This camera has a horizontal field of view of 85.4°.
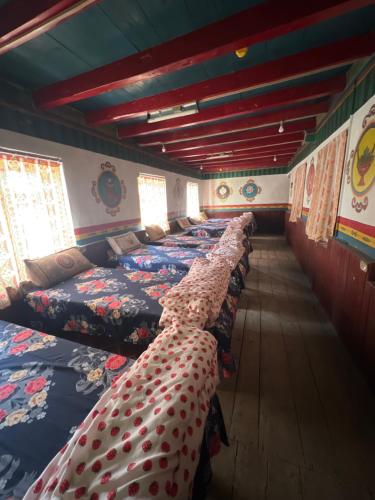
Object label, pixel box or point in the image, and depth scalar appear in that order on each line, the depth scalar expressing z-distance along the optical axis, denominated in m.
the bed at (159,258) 2.72
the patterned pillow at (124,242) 3.18
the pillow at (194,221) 6.29
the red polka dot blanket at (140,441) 0.54
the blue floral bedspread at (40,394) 0.70
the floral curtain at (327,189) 2.16
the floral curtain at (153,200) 4.14
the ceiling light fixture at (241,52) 1.49
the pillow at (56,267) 2.01
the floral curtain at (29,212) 1.91
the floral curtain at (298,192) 4.10
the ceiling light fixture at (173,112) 2.25
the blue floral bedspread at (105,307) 1.57
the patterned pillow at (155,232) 4.12
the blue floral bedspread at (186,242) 3.76
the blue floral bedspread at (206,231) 5.14
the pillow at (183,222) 5.49
